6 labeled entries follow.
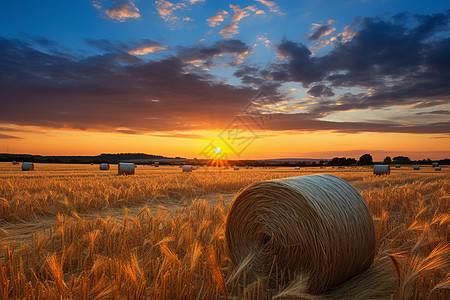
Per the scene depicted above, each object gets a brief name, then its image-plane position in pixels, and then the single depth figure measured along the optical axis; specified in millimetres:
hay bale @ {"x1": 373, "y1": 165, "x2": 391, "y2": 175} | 29109
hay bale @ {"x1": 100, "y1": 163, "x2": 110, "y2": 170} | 35625
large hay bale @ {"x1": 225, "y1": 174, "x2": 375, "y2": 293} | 3131
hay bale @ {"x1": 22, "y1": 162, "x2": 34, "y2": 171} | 30875
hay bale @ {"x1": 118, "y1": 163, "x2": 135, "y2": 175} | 26625
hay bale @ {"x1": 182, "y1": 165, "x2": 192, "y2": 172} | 35281
